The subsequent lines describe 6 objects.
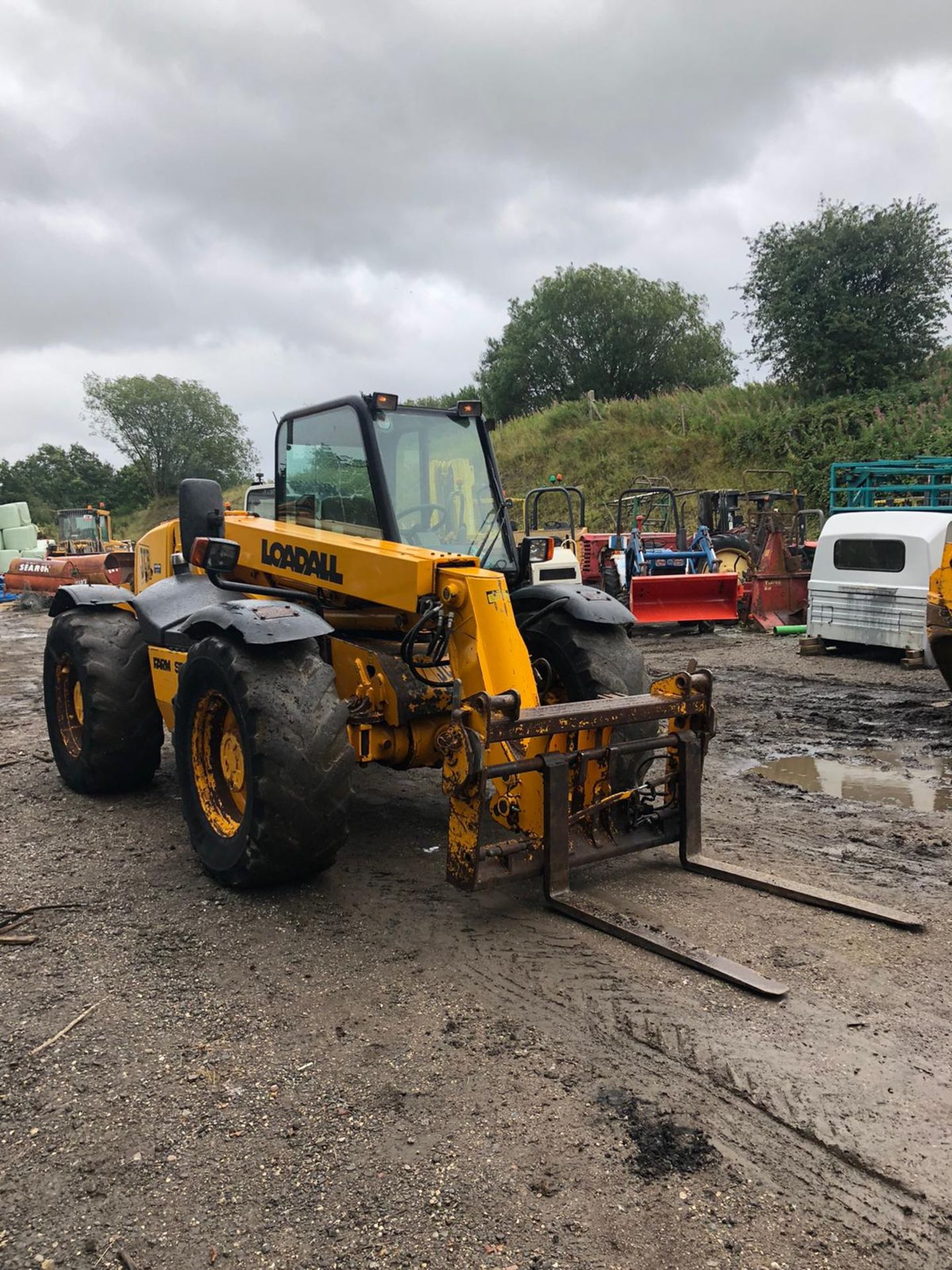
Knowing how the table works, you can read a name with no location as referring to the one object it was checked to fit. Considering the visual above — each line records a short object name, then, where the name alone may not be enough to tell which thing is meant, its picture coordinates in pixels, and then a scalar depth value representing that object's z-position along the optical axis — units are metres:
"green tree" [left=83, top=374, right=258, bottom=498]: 57.59
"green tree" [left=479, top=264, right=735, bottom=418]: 41.78
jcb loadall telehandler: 4.18
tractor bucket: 15.15
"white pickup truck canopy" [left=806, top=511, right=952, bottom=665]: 11.27
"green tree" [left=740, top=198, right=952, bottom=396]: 24.59
